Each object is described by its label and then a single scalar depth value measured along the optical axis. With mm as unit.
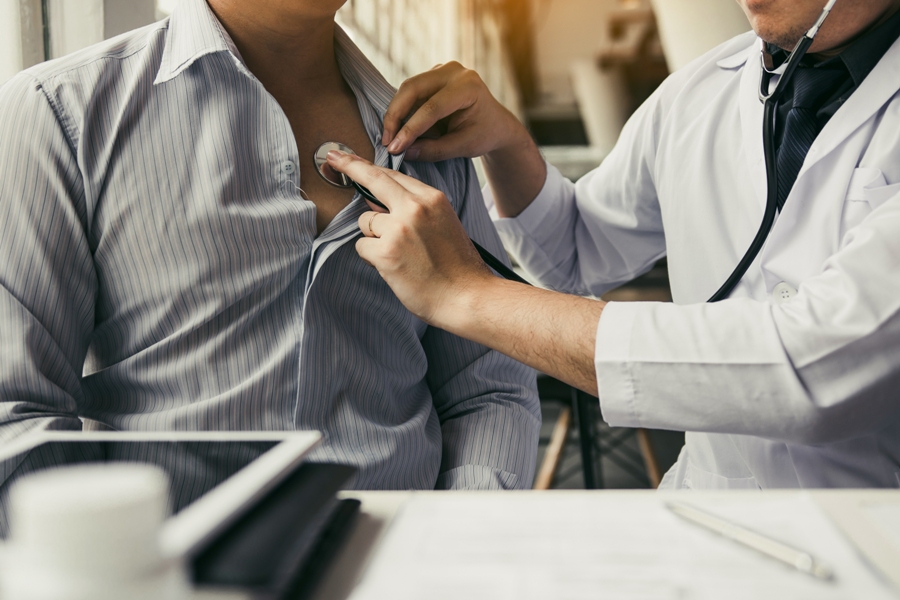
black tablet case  331
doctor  708
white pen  390
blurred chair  2020
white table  420
